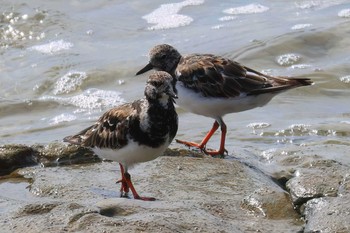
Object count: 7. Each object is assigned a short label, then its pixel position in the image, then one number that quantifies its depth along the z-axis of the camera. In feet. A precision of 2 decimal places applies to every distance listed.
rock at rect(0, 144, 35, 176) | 28.60
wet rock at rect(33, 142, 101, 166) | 29.32
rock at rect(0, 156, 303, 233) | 19.90
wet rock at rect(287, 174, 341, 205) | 23.39
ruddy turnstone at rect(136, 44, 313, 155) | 31.96
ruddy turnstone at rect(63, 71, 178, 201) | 23.99
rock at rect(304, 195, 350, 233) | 19.98
